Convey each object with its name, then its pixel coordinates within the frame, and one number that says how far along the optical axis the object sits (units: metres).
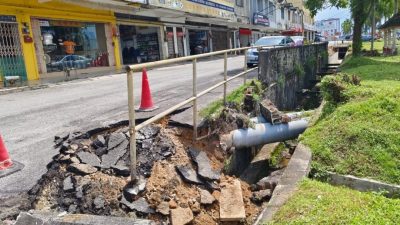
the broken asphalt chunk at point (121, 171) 3.87
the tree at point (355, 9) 18.64
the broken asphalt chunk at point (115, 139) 4.38
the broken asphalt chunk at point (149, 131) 4.67
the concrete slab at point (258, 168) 5.75
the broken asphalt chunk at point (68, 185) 3.56
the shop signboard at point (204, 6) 21.64
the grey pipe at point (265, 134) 5.65
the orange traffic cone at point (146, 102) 6.20
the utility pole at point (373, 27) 21.78
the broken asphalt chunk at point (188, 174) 4.25
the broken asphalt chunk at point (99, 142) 4.44
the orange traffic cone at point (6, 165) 4.00
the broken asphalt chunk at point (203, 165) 4.46
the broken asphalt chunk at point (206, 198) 4.05
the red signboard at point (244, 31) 39.19
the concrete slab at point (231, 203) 3.92
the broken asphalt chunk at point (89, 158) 3.99
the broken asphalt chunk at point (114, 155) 4.00
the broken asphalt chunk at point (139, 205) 3.47
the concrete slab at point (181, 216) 3.55
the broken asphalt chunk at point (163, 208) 3.59
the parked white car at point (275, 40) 18.41
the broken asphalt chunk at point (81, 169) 3.80
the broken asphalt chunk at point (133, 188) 3.56
